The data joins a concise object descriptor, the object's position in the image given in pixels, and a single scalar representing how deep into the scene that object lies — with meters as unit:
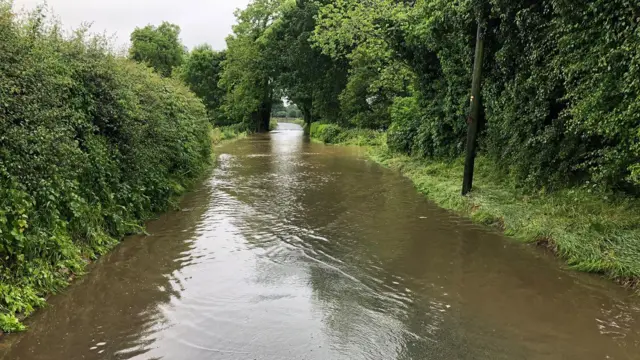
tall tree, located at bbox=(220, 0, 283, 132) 44.66
